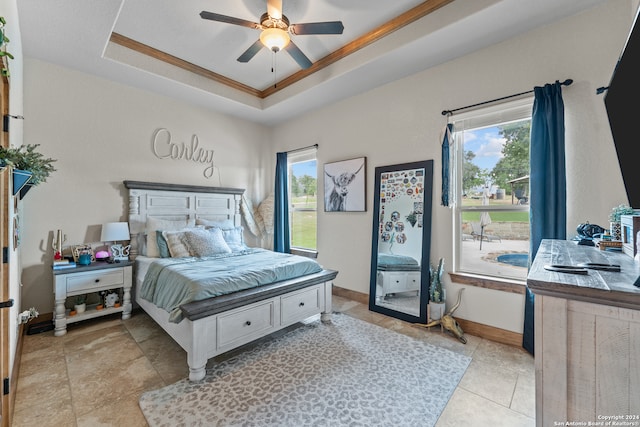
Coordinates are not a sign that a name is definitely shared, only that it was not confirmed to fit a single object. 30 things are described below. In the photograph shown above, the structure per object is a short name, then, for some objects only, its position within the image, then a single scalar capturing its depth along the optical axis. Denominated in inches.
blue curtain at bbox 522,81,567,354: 86.1
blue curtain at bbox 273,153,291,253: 180.7
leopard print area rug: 64.1
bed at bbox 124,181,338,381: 80.4
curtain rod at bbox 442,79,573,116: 85.5
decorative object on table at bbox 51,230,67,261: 112.4
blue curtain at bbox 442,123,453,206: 112.1
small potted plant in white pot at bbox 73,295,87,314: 110.3
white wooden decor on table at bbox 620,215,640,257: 46.3
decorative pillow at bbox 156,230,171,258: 123.5
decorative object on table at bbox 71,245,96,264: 115.3
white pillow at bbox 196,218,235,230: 150.6
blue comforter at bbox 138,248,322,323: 83.5
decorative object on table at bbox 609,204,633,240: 58.9
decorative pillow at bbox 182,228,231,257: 125.0
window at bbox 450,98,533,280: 100.0
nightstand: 103.7
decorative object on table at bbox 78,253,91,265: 112.3
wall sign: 145.2
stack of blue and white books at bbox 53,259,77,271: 105.5
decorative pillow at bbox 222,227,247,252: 142.5
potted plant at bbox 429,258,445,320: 110.3
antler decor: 102.3
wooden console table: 28.6
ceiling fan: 83.0
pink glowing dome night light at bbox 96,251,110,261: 120.2
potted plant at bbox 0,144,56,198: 49.1
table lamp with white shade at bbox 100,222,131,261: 119.9
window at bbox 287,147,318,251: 173.6
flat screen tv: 38.8
